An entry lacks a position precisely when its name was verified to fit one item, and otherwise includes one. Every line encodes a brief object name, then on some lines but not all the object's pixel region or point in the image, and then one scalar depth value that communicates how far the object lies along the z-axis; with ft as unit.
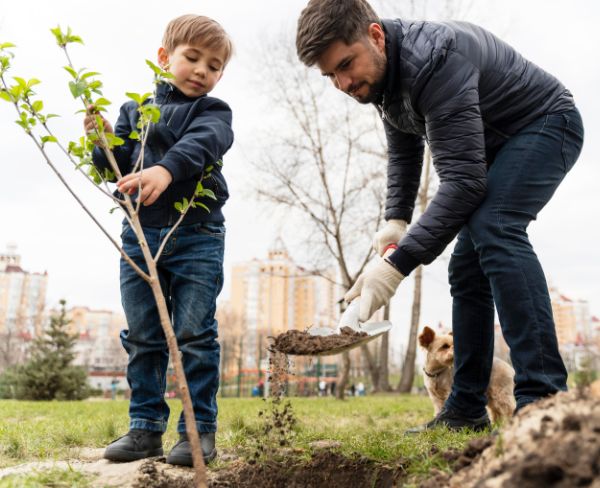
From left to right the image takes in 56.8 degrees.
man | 7.61
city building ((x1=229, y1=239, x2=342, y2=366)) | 146.82
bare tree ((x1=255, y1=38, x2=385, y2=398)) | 49.01
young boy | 8.84
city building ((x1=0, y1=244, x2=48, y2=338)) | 183.11
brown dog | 14.25
